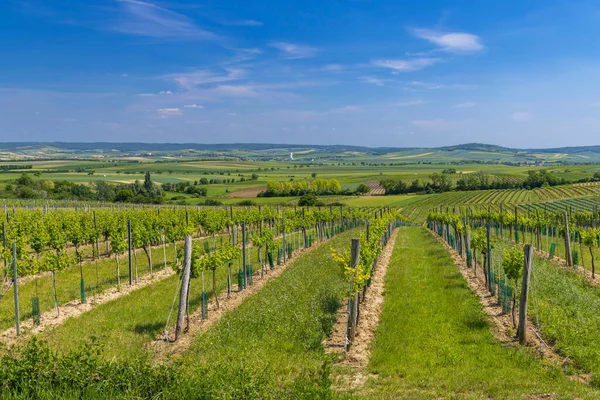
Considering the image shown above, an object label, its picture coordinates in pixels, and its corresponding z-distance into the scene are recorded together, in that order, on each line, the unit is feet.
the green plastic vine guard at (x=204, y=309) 44.69
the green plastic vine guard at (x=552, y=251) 86.80
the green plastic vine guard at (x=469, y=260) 74.63
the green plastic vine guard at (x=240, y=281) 57.85
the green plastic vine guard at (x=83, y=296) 49.99
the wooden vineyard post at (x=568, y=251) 75.59
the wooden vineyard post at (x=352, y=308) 37.91
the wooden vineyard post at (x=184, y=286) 39.96
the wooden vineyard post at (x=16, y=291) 40.68
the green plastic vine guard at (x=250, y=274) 60.08
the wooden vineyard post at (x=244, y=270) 58.81
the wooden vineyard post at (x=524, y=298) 36.78
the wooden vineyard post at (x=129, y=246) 60.46
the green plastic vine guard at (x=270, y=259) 70.18
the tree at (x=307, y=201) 294.66
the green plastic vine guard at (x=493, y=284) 54.70
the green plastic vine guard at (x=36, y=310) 43.34
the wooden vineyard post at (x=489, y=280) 55.16
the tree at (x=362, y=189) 388.37
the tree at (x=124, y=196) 312.09
